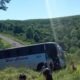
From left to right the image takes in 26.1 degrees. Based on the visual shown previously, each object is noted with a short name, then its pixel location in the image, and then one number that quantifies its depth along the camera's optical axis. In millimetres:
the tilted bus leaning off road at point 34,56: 16438
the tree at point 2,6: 13764
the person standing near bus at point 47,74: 6363
